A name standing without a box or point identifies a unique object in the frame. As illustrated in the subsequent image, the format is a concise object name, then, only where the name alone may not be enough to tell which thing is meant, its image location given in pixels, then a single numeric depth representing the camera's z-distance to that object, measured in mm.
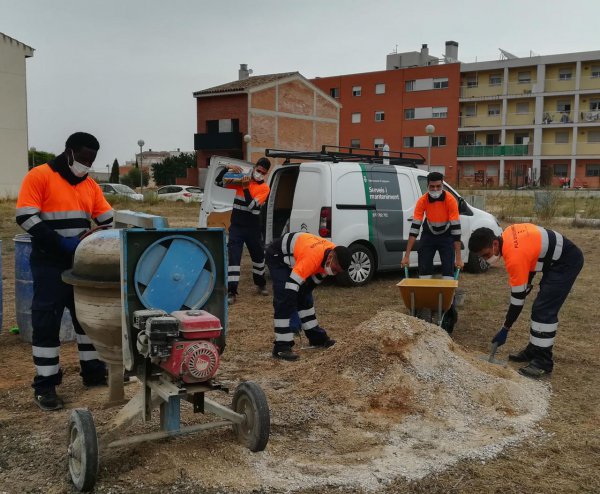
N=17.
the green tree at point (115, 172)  64625
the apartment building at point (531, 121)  52156
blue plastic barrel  6301
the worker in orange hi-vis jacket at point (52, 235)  4617
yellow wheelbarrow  6562
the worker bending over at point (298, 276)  5871
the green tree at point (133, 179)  68438
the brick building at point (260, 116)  46156
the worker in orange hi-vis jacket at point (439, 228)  7844
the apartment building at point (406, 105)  56156
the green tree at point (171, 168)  61906
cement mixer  3332
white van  9180
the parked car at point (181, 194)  33519
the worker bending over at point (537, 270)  5586
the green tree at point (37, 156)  56156
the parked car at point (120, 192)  30991
